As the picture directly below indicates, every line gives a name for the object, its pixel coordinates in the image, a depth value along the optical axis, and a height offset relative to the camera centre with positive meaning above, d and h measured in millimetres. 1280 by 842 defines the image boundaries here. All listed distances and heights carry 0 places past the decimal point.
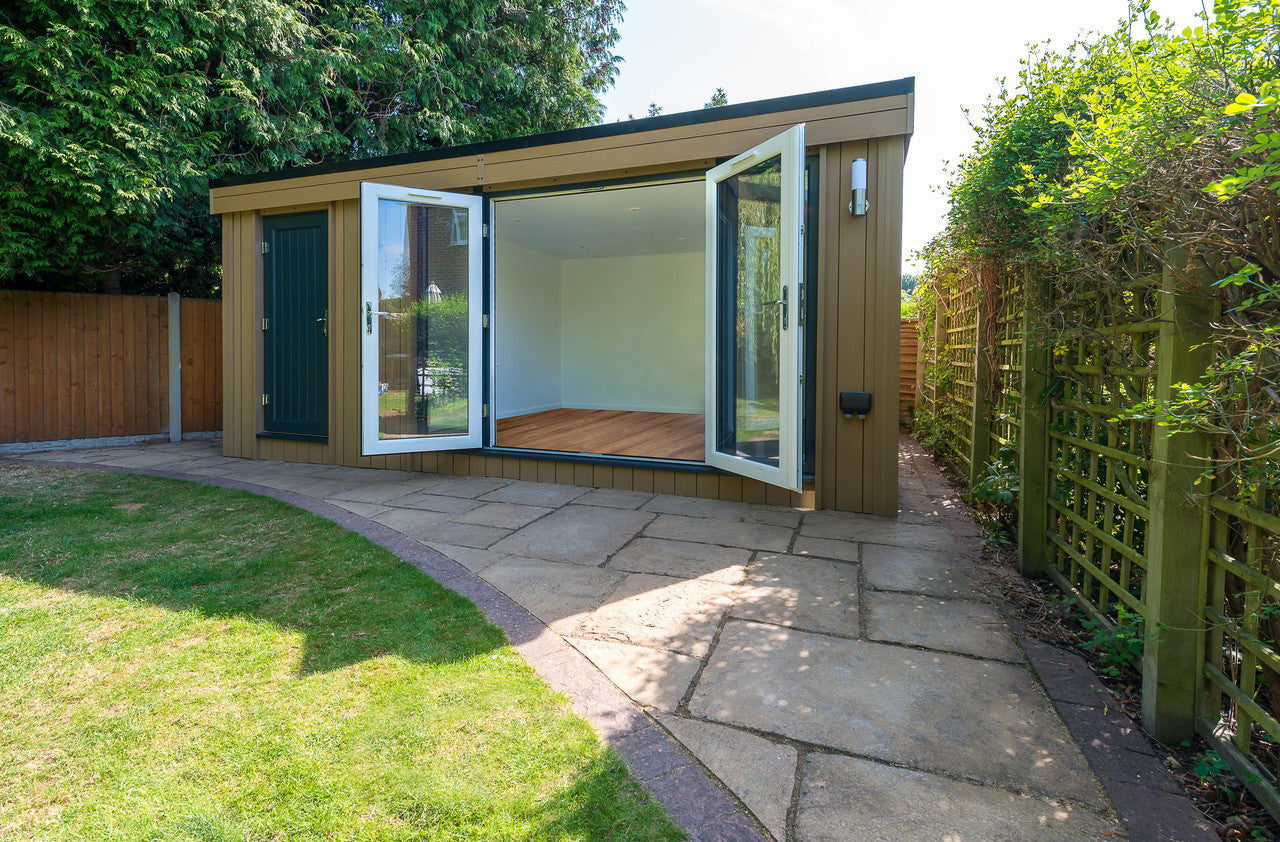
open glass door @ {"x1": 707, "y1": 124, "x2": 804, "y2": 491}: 3023 +417
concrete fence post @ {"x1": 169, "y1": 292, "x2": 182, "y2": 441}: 6531 +197
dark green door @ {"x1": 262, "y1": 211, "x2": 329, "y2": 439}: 4844 +490
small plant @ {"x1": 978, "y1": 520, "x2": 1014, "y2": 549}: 2791 -651
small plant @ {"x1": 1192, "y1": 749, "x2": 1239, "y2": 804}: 1217 -755
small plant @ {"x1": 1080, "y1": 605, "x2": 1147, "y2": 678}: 1574 -675
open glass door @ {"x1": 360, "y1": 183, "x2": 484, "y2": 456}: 4078 +455
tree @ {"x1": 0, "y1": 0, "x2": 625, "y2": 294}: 4902 +2882
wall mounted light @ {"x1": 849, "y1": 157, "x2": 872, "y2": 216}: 3258 +1065
